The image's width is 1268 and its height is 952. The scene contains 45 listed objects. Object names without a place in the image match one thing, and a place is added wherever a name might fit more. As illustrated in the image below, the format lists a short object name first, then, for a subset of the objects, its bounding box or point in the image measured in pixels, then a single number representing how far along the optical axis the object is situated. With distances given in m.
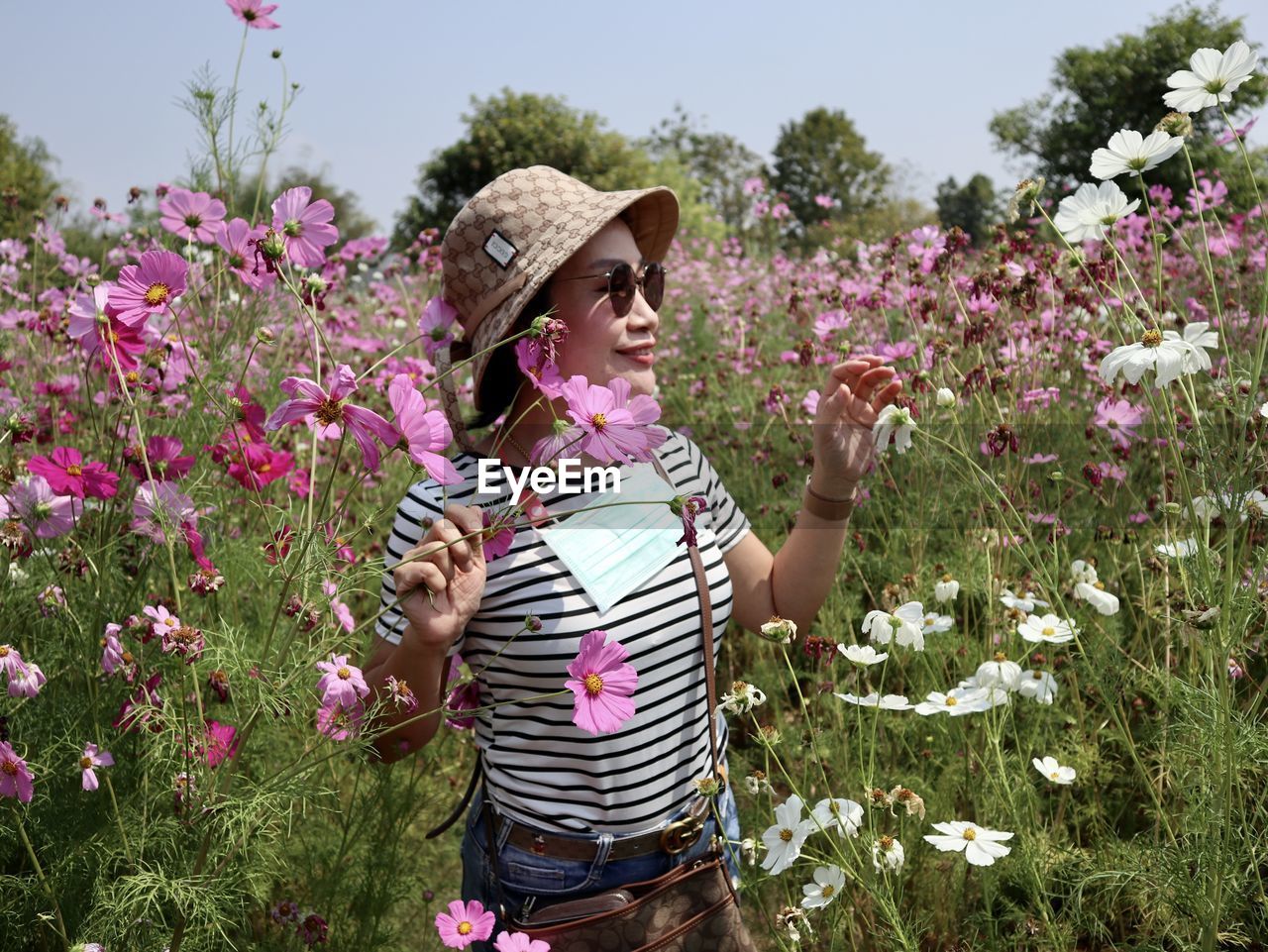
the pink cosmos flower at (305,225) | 1.23
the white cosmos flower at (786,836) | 1.29
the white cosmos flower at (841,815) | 1.23
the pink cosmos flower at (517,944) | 1.09
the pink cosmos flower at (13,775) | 1.21
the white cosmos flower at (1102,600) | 1.71
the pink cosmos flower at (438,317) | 1.47
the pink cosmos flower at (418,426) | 0.98
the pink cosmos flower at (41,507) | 1.47
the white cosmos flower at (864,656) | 1.46
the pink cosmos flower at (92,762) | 1.28
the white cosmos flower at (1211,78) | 1.15
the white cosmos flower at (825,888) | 1.28
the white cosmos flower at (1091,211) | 1.26
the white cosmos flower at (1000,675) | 1.62
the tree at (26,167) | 15.04
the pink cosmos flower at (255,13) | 1.74
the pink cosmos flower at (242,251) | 1.27
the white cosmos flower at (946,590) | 1.81
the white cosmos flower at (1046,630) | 1.66
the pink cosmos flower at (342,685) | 1.18
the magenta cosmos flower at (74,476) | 1.42
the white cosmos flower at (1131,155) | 1.19
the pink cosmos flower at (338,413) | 0.96
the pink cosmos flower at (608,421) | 1.06
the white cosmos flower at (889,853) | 1.27
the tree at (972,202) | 45.25
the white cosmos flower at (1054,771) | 1.63
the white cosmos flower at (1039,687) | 1.63
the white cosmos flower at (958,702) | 1.54
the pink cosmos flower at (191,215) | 1.59
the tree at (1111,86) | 21.52
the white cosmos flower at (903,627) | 1.50
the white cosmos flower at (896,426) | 1.33
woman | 1.34
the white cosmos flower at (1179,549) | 1.46
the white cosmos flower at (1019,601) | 1.73
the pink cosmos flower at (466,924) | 1.16
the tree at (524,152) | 19.94
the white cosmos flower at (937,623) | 1.70
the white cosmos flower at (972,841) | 1.34
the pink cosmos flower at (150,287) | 1.14
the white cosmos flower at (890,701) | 1.57
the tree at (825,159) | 37.47
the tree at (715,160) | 25.00
